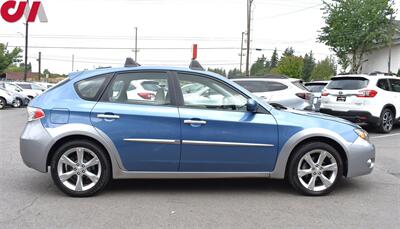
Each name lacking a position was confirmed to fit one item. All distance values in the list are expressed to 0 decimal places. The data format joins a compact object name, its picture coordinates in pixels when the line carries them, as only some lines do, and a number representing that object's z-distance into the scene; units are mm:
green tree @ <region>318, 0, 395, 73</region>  31969
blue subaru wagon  5586
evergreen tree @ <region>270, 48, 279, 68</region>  121125
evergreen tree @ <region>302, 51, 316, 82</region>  79562
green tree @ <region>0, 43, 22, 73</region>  57434
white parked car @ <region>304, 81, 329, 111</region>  16542
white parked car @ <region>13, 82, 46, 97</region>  29995
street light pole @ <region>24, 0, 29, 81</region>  44219
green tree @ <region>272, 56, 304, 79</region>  71500
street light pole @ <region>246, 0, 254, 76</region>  33312
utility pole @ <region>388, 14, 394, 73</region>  31792
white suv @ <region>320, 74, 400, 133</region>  12086
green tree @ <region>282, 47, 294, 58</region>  112375
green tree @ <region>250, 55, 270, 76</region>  109712
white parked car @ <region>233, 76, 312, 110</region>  11477
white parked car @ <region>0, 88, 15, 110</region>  24188
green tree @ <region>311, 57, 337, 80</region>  64044
